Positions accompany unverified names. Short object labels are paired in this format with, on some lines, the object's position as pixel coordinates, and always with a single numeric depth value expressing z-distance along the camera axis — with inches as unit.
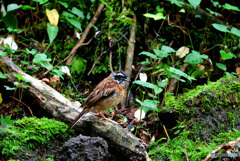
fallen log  310.7
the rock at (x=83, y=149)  277.1
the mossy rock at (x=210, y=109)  348.8
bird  371.5
